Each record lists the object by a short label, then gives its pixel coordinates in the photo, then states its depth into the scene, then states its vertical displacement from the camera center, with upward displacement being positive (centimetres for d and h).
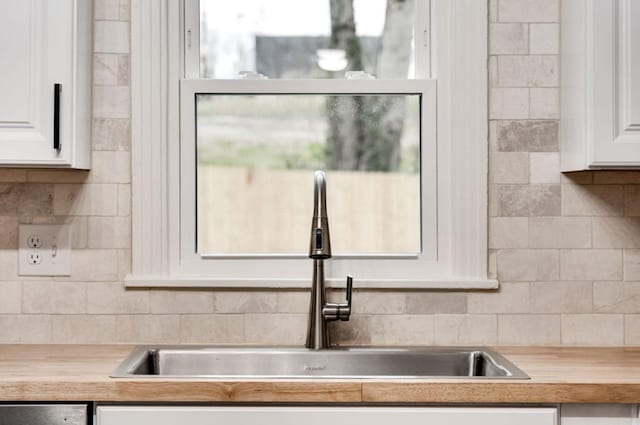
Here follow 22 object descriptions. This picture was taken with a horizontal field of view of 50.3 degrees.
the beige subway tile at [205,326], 202 -32
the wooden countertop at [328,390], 149 -37
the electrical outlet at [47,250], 203 -9
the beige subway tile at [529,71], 202 +44
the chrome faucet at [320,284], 186 -18
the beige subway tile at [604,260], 202 -12
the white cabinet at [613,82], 175 +35
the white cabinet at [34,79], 176 +37
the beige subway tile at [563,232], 202 -4
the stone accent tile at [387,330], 201 -33
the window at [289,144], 202 +23
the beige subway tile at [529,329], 201 -33
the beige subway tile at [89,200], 203 +6
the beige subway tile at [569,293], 202 -22
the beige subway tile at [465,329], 201 -33
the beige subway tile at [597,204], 202 +4
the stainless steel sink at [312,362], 189 -40
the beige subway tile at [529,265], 202 -14
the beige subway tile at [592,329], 201 -33
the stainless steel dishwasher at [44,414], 150 -43
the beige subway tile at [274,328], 202 -32
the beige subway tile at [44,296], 203 -23
